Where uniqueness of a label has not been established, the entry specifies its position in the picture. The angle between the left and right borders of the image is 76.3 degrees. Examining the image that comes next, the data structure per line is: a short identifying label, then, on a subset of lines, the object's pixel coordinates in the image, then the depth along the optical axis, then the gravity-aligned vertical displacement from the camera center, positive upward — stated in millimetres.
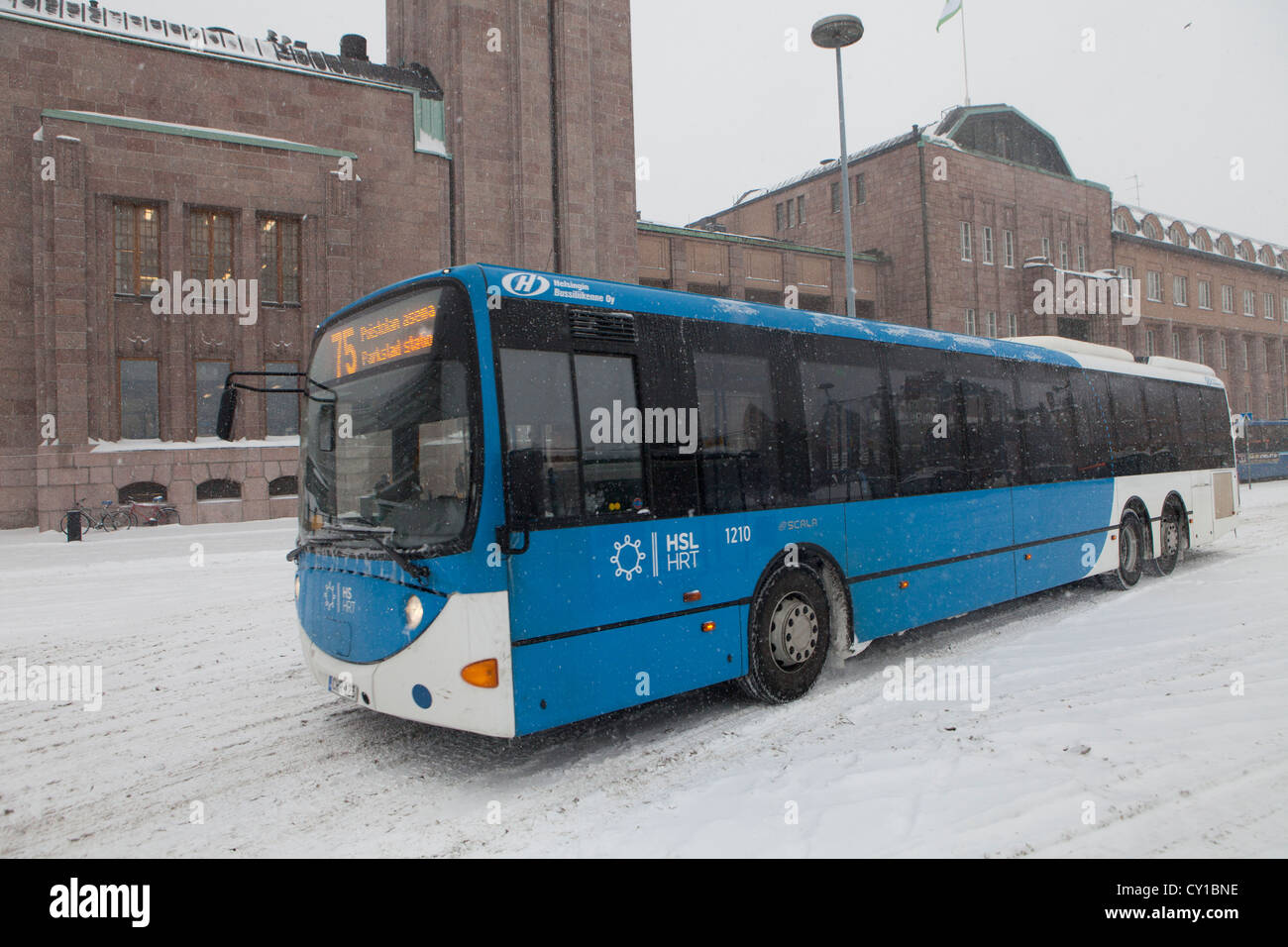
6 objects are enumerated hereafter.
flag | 29109 +17033
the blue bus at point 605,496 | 4613 +31
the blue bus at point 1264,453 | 38125 +1179
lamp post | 15391 +8753
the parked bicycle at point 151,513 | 21234 +144
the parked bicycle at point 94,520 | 20641 +16
